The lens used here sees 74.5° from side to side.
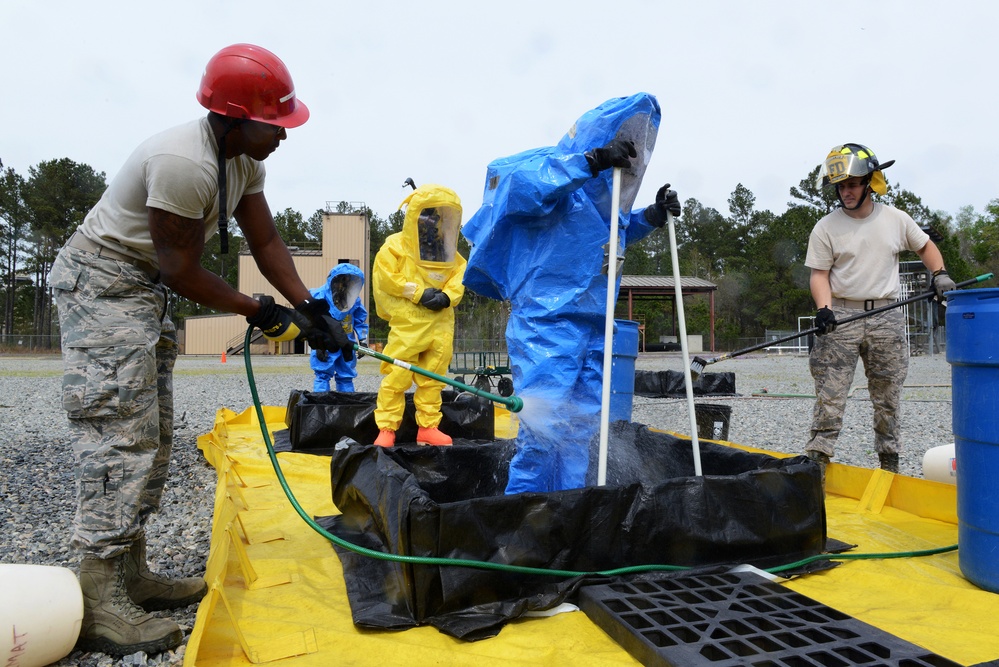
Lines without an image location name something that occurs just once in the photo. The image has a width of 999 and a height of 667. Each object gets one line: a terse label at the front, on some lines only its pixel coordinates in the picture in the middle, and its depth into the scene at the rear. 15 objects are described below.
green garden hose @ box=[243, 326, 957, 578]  2.04
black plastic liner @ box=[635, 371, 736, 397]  10.36
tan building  31.06
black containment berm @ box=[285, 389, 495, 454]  5.11
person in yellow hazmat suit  4.70
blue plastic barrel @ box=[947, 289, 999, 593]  2.10
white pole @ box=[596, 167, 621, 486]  2.59
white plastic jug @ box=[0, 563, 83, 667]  1.73
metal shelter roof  28.28
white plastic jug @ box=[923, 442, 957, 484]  3.37
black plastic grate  1.72
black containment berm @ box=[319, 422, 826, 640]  2.07
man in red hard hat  2.01
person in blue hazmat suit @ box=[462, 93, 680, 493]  2.74
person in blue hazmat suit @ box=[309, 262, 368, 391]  6.89
